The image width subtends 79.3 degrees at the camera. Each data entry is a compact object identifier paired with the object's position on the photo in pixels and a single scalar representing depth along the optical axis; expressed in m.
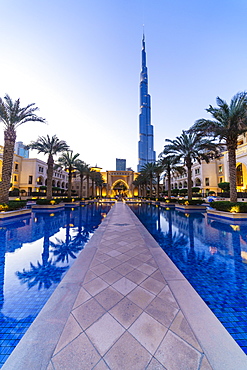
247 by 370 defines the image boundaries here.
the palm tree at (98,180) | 39.41
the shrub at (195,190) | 38.97
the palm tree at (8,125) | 11.89
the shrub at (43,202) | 16.80
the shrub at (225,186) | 27.61
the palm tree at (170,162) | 20.02
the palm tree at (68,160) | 23.78
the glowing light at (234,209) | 10.78
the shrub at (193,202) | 16.80
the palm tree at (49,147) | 18.02
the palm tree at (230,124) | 11.33
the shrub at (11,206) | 10.96
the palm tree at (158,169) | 26.27
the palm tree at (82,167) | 26.36
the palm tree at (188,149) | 16.77
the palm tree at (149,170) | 30.92
